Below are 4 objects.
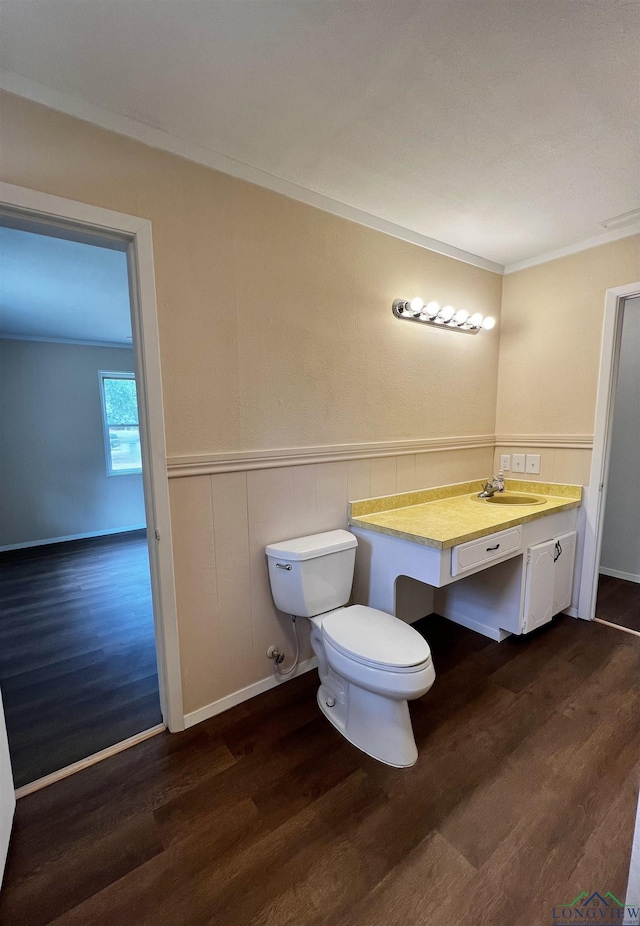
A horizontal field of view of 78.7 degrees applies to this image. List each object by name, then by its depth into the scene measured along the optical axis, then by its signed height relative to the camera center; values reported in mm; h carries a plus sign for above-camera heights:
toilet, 1412 -903
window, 4742 -139
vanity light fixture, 2137 +541
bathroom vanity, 1745 -684
